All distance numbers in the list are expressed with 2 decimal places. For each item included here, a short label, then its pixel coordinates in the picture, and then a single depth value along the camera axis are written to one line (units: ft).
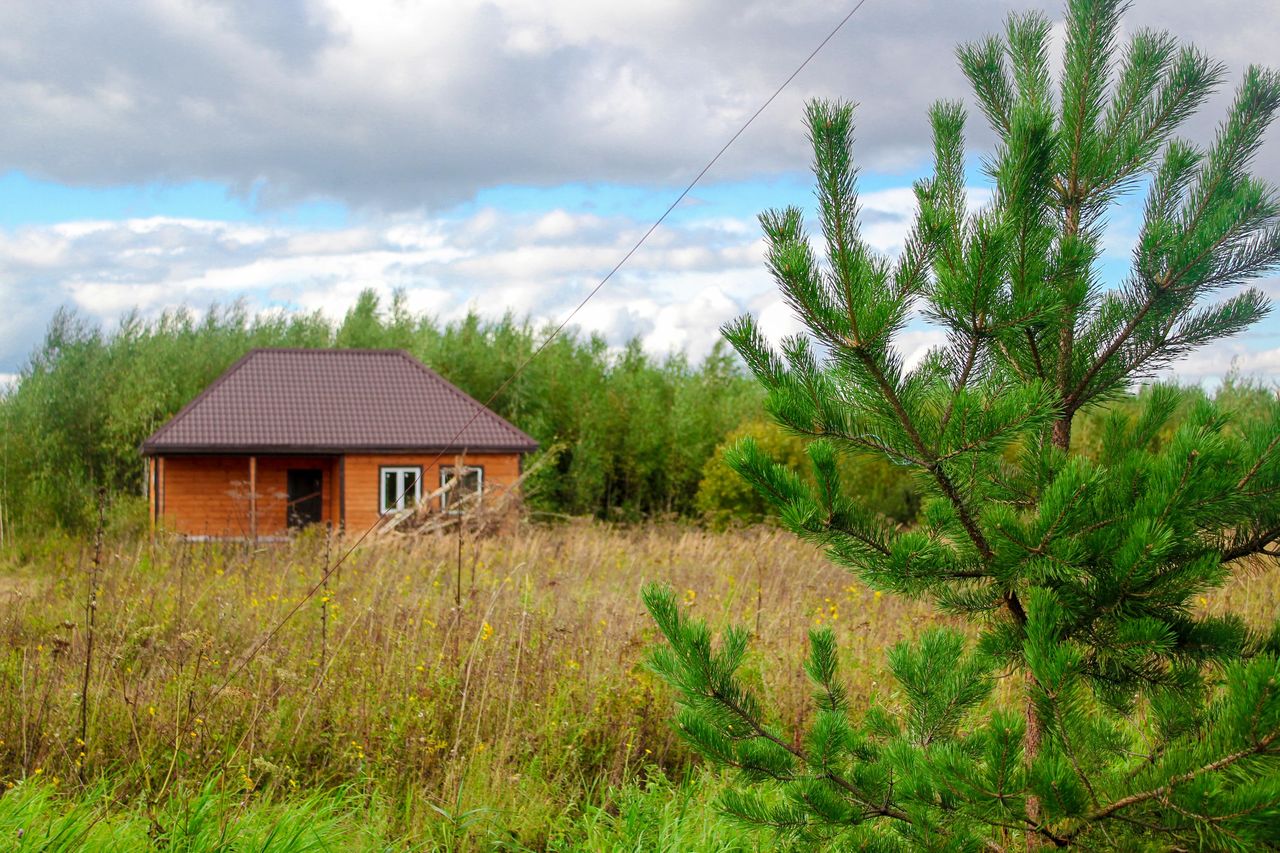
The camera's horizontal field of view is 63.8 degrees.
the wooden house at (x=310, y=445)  73.67
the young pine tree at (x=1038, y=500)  6.92
